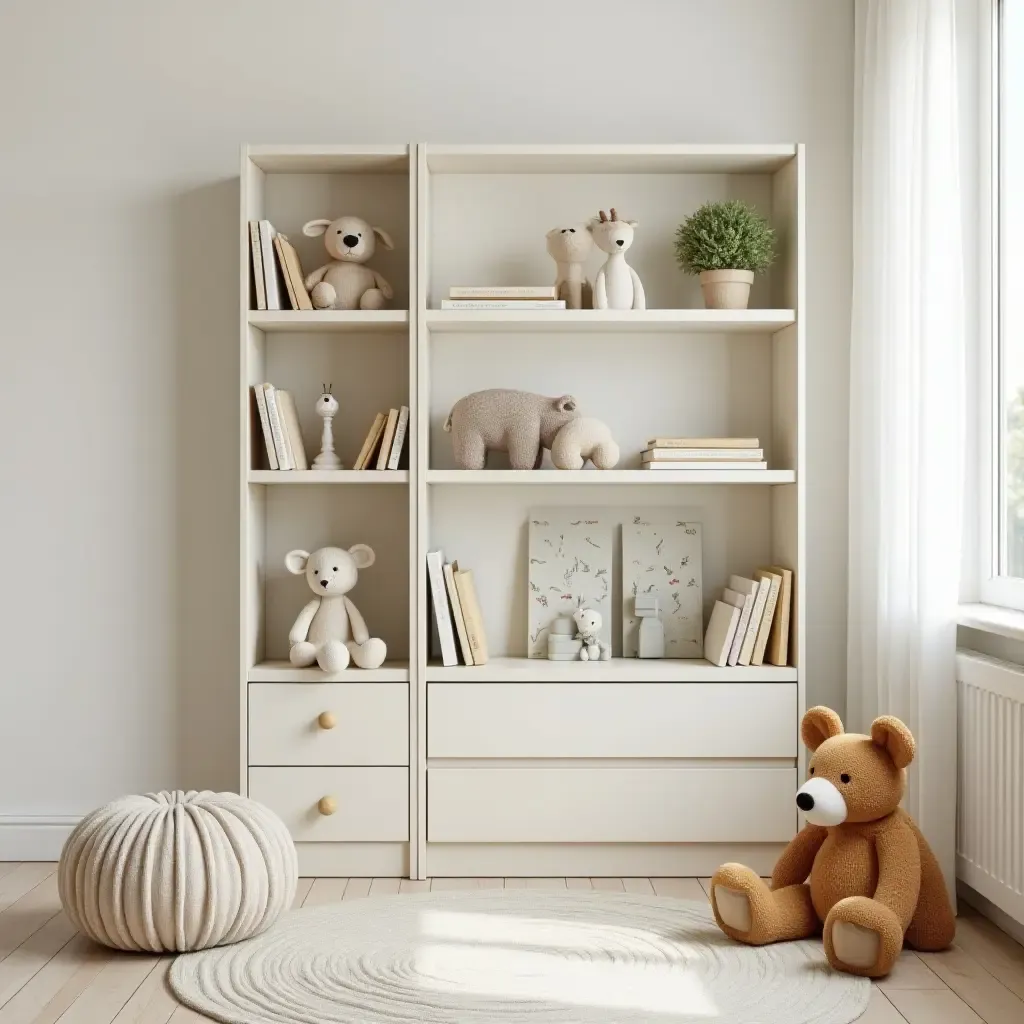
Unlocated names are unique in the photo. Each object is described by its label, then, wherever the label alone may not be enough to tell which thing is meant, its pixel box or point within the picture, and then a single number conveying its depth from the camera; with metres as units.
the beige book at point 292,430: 3.03
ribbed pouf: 2.36
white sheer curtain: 2.68
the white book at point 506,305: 2.98
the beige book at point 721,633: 3.01
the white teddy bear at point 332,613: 2.99
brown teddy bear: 2.40
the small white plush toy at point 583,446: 3.00
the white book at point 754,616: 3.00
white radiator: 2.41
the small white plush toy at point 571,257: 3.04
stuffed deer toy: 3.01
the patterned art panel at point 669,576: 3.21
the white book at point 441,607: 2.98
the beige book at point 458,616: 2.99
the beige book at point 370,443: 3.02
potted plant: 2.99
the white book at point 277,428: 3.00
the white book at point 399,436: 2.99
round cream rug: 2.16
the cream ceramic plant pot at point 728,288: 3.02
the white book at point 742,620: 3.00
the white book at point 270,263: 2.99
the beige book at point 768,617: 2.98
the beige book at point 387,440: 2.99
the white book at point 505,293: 2.99
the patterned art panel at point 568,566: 3.22
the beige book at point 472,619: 3.00
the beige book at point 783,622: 2.98
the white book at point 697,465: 2.99
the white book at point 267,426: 3.00
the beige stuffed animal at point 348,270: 3.07
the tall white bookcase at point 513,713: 2.97
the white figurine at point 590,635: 3.12
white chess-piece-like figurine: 3.08
